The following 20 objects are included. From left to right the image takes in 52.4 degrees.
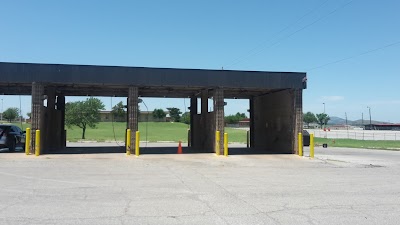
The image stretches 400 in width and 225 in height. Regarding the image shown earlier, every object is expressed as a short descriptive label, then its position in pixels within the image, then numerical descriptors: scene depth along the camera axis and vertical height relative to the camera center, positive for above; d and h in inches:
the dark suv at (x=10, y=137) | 932.0 -24.0
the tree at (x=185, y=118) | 5133.9 +115.4
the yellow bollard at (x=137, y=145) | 832.7 -37.4
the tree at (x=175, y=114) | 5900.6 +193.3
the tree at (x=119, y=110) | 3326.3 +142.2
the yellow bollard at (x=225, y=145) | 858.1 -39.7
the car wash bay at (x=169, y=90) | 823.1 +91.0
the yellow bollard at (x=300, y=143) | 908.8 -35.7
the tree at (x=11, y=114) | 4312.7 +137.4
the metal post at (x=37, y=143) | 799.1 -32.1
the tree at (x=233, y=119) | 7121.1 +143.0
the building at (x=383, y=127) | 6529.0 +4.3
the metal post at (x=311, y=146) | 885.2 -42.4
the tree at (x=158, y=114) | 5561.0 +180.5
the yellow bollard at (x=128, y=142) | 848.9 -32.8
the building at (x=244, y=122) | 6481.3 +85.5
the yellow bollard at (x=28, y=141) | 803.1 -28.5
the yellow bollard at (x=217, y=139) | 876.6 -25.9
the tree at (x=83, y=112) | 2076.8 +75.1
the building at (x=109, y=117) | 4651.1 +116.8
